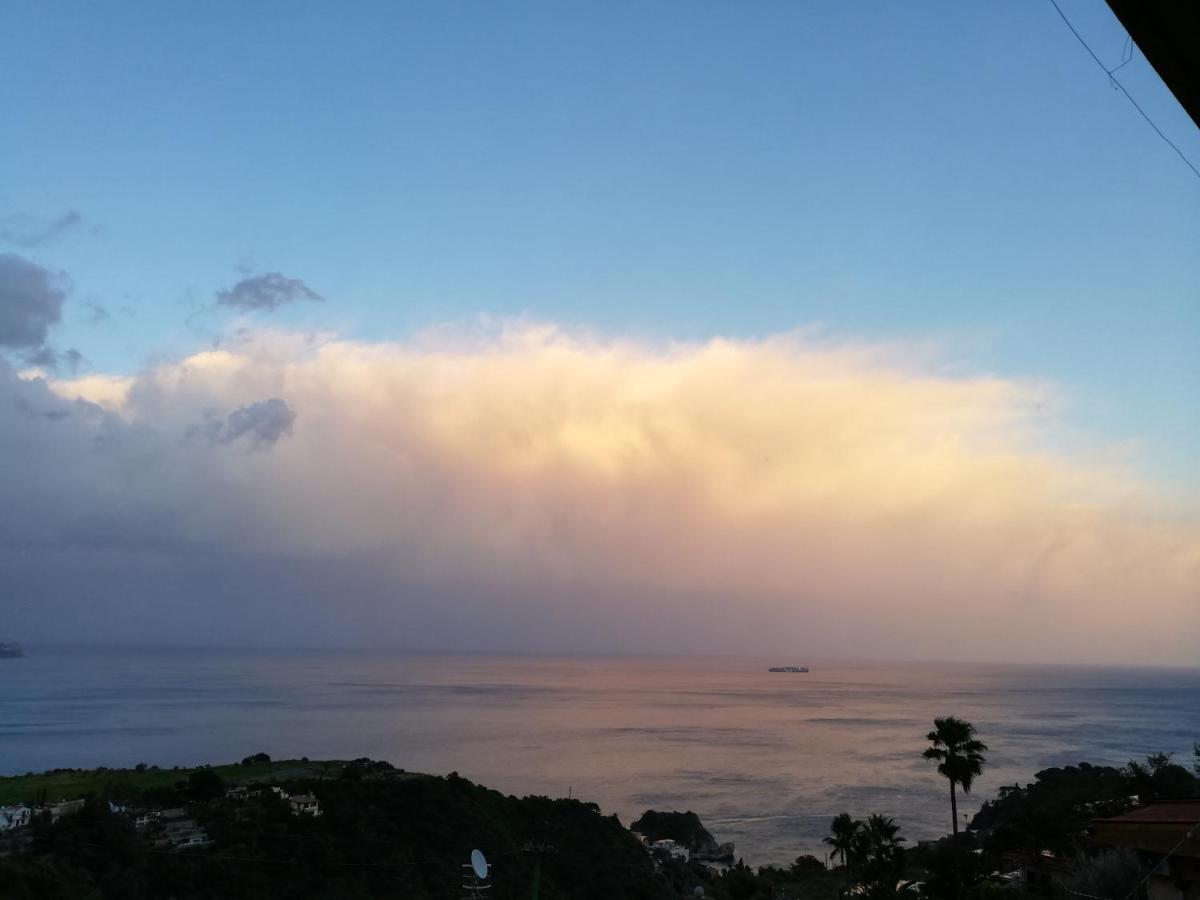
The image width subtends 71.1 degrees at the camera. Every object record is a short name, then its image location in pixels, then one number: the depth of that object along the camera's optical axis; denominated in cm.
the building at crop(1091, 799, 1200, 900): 877
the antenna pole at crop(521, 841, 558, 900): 3251
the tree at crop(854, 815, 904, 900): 2656
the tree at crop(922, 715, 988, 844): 2588
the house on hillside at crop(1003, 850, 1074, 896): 2410
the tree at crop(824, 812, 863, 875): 2919
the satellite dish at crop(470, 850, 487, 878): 1403
